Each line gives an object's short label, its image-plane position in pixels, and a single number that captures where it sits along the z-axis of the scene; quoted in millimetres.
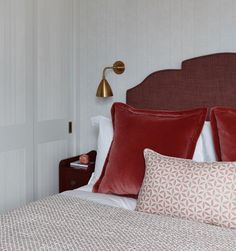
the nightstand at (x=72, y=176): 2856
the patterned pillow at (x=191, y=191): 1724
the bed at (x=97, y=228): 1443
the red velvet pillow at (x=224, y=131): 2086
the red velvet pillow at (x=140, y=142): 2170
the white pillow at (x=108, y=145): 2277
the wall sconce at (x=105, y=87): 2957
